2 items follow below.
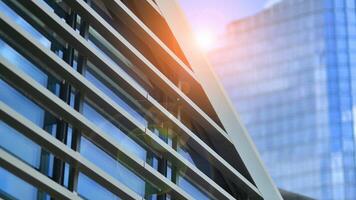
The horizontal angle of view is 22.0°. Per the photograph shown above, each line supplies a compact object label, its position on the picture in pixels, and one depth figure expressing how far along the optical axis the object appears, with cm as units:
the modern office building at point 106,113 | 1430
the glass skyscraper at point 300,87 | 14425
